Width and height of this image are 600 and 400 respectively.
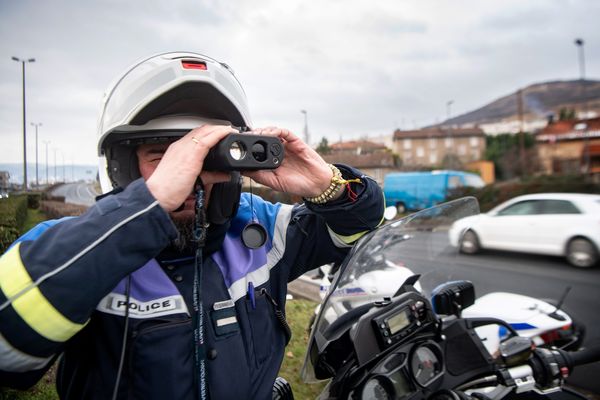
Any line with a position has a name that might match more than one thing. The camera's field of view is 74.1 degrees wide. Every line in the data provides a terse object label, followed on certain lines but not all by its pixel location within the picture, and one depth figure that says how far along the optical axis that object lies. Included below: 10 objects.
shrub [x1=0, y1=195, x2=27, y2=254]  2.38
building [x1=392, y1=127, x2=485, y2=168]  40.31
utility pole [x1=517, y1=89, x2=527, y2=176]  24.95
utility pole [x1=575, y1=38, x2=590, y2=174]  25.38
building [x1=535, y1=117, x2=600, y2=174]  29.87
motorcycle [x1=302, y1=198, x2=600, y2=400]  1.41
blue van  15.16
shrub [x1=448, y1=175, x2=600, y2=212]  14.67
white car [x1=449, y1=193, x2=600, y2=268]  6.98
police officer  0.91
